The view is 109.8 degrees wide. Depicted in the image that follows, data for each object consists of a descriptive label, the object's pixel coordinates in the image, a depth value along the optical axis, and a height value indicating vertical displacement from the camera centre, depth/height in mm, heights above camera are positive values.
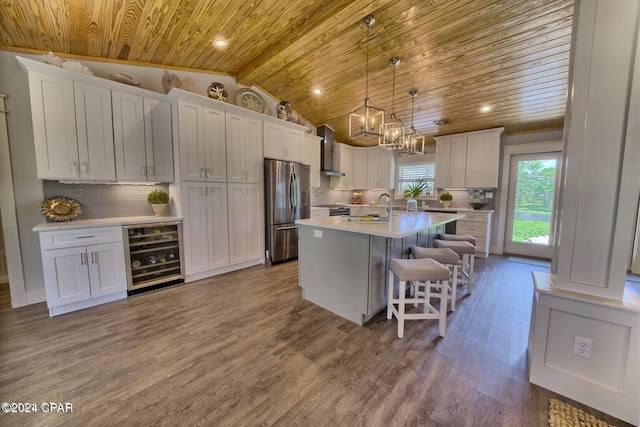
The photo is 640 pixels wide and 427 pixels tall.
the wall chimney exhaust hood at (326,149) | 5398 +1097
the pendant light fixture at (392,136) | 2725 +716
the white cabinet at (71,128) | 2283 +693
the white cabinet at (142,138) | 2736 +698
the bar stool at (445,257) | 2332 -649
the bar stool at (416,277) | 1884 -690
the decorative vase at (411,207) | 3511 -197
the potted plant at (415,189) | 4887 +118
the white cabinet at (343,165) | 5809 +774
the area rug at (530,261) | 4095 -1245
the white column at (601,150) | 1220 +257
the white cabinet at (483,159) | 4531 +733
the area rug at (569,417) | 1208 -1223
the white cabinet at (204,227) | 3066 -476
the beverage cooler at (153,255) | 2715 -806
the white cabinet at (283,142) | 3904 +947
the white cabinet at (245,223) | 3516 -487
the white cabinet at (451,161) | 4895 +754
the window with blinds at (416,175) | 5555 +511
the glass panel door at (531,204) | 4367 -171
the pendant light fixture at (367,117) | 2164 +769
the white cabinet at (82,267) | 2236 -794
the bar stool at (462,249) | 2695 -653
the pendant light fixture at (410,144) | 2957 +662
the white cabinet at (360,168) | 6293 +734
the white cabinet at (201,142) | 2970 +712
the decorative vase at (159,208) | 3010 -202
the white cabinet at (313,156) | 4941 +863
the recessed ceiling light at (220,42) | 2805 +1911
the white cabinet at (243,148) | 3424 +714
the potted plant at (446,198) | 5070 -77
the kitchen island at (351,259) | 2072 -659
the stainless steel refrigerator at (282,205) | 3852 -198
